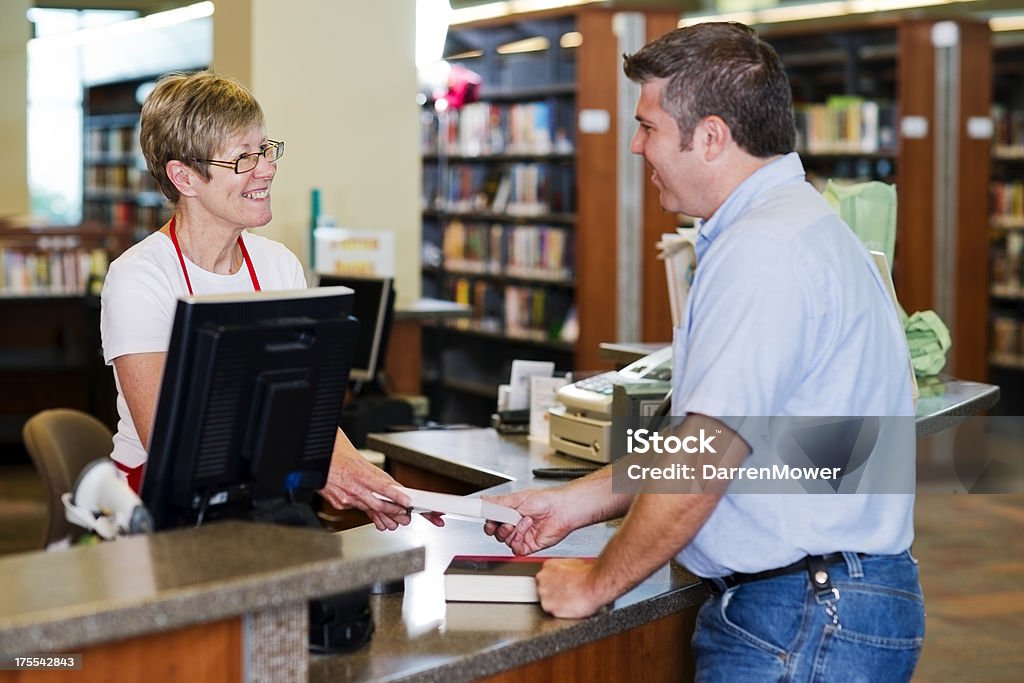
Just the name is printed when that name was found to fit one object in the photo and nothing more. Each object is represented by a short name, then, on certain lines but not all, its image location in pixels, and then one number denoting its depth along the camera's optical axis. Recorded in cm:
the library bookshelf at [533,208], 812
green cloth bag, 383
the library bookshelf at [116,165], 1371
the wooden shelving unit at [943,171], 845
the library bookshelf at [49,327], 794
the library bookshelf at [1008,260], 914
